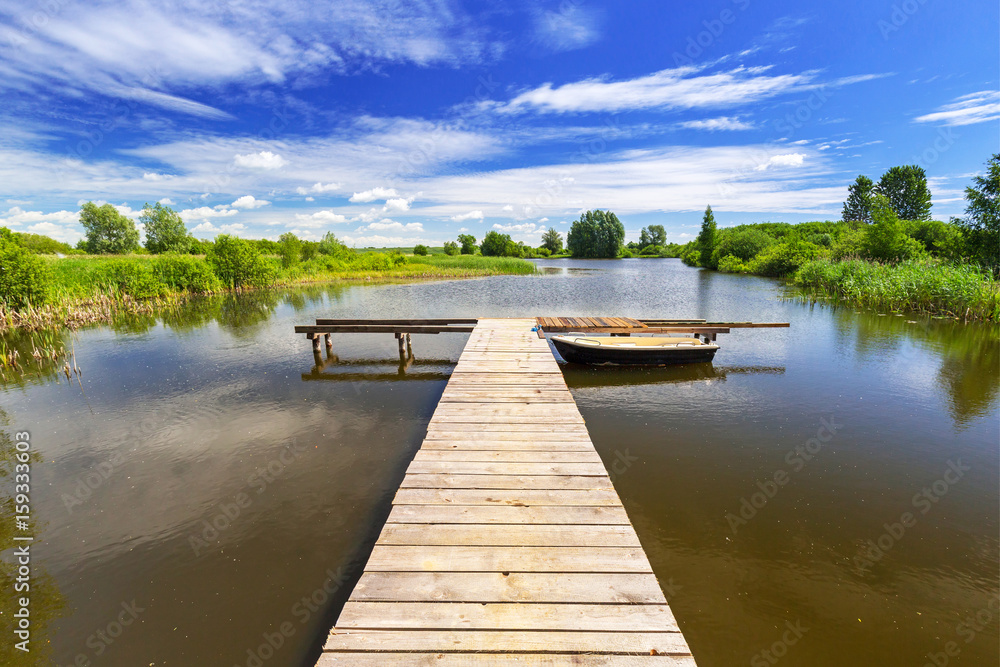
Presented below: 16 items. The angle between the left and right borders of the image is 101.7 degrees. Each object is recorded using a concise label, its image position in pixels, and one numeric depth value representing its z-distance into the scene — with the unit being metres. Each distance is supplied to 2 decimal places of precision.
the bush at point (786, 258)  42.69
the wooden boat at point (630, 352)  12.11
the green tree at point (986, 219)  22.59
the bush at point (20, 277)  17.34
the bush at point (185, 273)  28.00
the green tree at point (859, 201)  74.25
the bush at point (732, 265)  55.09
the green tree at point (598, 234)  110.00
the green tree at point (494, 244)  94.44
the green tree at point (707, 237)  70.31
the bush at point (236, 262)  32.09
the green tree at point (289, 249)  44.36
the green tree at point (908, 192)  62.94
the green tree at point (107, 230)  61.84
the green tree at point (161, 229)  60.81
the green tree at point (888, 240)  33.12
